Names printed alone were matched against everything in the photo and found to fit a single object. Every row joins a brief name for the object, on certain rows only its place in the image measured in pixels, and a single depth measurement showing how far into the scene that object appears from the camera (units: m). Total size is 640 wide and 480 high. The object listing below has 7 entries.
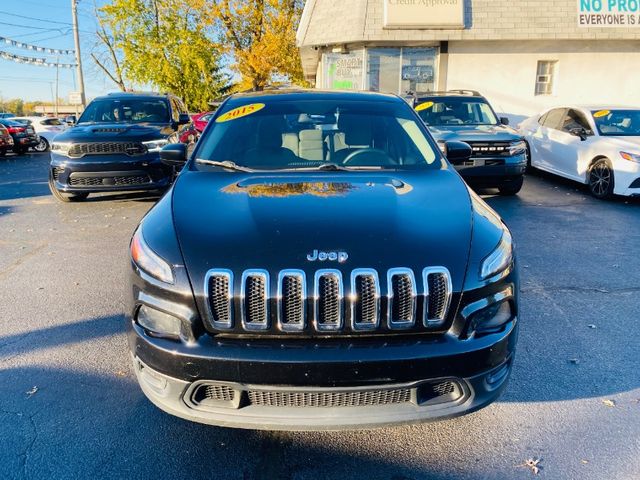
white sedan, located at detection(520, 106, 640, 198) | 8.07
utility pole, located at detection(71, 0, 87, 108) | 27.53
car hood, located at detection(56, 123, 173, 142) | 7.48
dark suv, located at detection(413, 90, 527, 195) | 8.15
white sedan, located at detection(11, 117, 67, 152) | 20.19
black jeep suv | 2.03
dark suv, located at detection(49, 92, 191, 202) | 7.43
